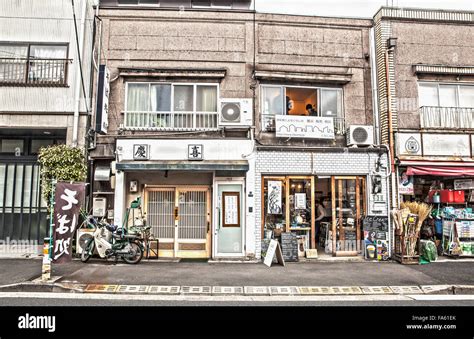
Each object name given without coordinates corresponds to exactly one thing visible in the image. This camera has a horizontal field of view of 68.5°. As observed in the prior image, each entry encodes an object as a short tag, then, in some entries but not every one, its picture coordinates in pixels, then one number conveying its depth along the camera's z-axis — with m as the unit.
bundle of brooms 11.73
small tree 11.32
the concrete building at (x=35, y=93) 12.47
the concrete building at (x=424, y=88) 12.97
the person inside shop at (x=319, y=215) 12.99
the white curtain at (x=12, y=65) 12.84
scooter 11.09
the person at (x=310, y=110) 13.55
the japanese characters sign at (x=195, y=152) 12.24
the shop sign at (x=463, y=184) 12.73
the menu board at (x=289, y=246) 11.79
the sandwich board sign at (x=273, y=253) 11.09
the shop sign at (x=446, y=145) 13.03
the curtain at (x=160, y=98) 12.93
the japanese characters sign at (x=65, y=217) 9.91
